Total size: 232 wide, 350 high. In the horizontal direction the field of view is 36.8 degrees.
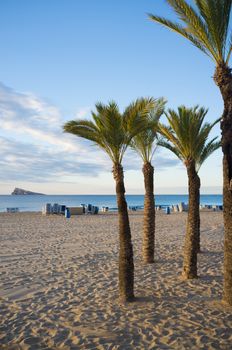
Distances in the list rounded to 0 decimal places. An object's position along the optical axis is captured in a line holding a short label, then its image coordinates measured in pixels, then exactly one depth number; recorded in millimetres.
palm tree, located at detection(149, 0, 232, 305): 6859
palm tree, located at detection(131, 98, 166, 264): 11836
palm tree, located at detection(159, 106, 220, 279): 9695
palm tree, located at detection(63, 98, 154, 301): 7910
